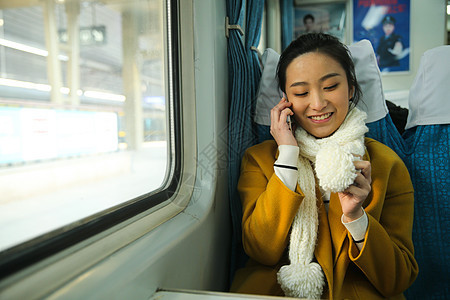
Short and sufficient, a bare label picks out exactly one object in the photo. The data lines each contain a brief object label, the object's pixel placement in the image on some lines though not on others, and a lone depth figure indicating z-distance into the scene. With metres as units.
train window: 0.63
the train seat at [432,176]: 1.29
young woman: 1.00
